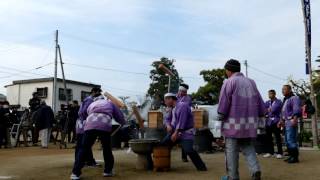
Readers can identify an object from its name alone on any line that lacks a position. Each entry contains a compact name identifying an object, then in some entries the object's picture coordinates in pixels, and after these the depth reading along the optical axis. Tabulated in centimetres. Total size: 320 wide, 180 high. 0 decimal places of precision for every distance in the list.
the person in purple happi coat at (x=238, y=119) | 532
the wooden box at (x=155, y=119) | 1024
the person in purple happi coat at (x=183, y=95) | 758
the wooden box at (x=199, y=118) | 1001
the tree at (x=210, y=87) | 2822
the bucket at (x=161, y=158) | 683
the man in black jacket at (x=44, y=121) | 1265
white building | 3953
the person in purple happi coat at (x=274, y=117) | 870
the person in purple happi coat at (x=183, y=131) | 679
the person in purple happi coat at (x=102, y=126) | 627
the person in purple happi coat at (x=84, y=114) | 701
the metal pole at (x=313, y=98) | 1216
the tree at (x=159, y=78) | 3120
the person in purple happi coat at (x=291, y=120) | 773
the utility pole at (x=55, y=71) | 3056
